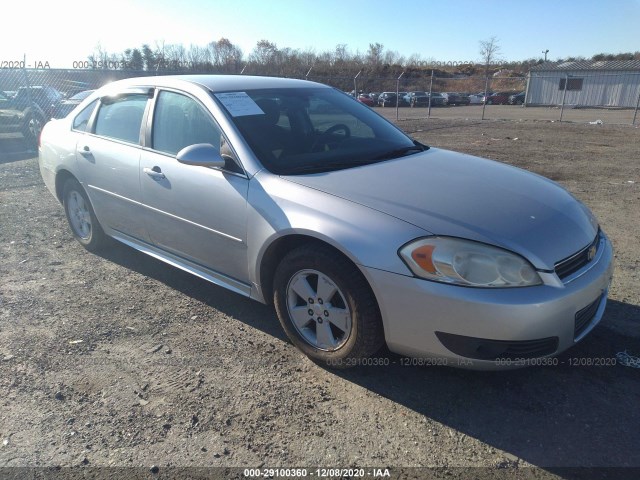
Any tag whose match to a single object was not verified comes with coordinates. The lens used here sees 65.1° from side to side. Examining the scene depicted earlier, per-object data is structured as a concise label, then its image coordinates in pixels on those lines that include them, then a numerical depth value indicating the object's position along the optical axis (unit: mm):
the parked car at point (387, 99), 36219
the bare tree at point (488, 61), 70812
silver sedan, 2432
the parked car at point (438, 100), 38312
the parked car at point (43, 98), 13242
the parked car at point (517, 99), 42438
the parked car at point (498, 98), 43094
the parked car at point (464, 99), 40562
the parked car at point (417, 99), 36269
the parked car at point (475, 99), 40844
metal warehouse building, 34625
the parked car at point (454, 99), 39812
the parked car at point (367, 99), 36031
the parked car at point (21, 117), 13109
